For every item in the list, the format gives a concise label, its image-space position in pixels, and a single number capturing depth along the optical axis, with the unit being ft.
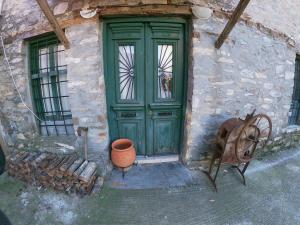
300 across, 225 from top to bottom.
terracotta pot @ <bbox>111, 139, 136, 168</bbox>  9.22
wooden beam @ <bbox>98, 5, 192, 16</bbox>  8.50
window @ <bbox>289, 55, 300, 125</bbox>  13.57
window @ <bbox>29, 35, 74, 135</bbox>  10.27
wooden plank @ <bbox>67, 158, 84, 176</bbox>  8.28
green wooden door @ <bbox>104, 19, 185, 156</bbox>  9.29
